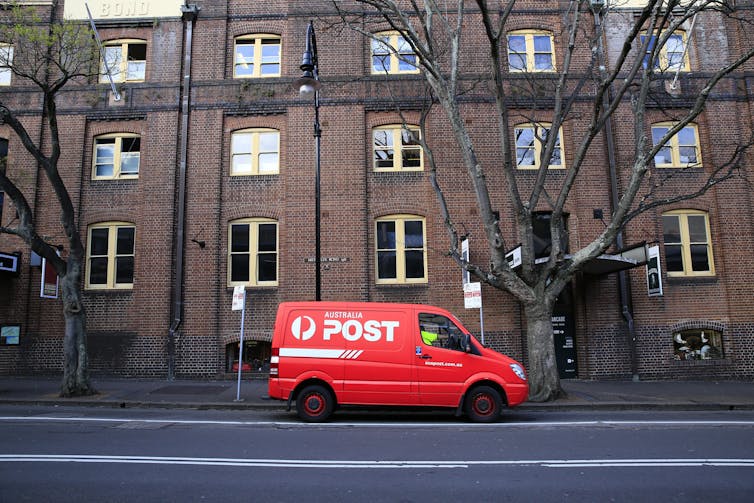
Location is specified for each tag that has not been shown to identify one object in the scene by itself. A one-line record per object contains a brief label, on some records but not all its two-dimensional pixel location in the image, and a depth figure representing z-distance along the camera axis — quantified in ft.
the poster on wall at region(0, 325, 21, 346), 53.57
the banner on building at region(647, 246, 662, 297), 47.26
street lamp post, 38.24
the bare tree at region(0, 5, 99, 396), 41.57
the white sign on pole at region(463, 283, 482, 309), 40.81
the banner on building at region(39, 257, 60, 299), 48.70
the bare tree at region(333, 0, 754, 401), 38.29
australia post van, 32.35
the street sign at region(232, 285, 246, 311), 42.15
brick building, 52.65
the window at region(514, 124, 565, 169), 55.83
